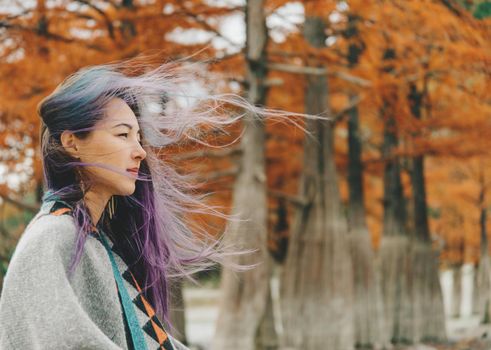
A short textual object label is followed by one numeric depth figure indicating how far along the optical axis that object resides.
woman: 1.79
